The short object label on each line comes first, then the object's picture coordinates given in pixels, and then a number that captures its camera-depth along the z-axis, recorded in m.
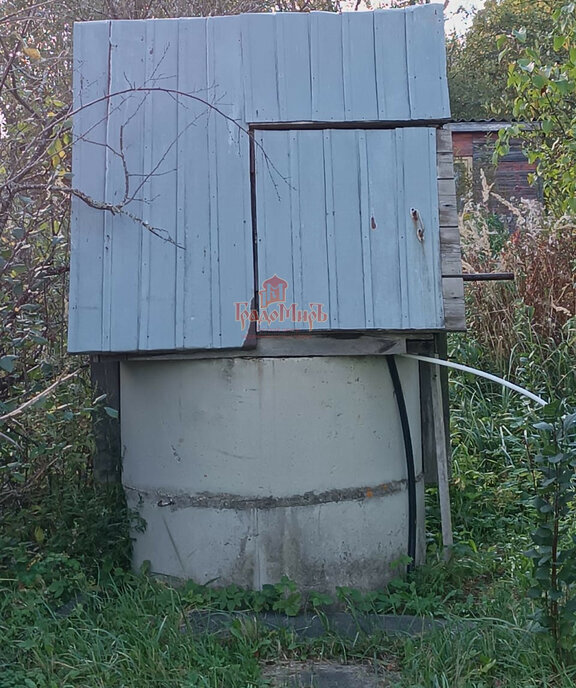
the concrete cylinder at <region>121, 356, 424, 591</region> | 4.38
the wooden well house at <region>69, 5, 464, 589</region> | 4.39
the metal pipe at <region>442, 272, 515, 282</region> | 5.37
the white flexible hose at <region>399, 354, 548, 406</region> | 4.02
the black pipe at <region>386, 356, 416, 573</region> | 4.66
